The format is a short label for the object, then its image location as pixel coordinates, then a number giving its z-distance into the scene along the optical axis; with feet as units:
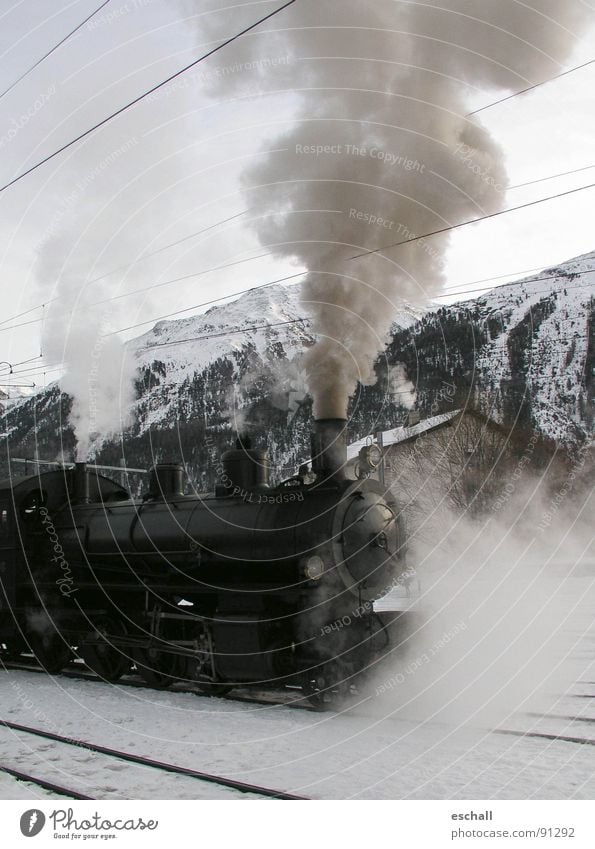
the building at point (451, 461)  85.05
